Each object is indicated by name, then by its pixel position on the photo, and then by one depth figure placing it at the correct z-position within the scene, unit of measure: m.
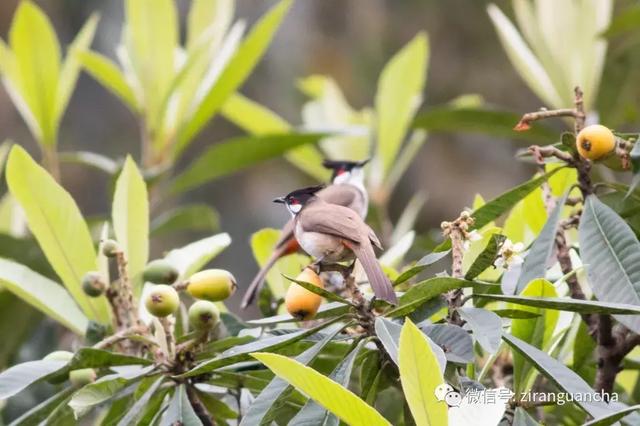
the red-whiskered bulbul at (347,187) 11.25
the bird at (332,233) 10.39
